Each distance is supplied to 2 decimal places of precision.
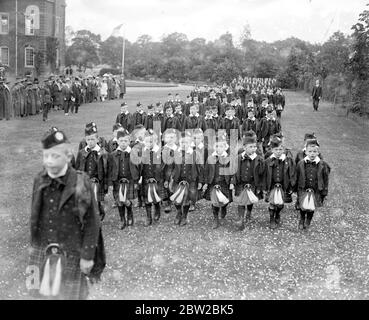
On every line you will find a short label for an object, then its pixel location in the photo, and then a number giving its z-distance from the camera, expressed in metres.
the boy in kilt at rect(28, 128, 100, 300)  4.38
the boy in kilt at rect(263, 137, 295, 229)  8.45
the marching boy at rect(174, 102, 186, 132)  14.65
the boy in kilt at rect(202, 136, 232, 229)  8.43
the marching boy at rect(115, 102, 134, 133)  14.91
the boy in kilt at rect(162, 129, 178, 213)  8.68
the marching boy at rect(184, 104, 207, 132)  14.48
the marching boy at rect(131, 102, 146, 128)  14.85
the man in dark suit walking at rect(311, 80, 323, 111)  27.28
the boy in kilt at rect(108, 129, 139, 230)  8.20
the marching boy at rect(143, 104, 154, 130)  14.63
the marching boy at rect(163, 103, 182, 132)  14.47
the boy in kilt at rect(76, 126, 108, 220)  8.05
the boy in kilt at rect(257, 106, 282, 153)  13.93
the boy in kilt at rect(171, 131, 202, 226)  8.43
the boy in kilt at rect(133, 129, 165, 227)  8.39
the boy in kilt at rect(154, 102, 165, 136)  14.69
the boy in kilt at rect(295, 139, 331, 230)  8.20
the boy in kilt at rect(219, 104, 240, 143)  14.18
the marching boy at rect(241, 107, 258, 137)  14.19
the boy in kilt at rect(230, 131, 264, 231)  8.39
